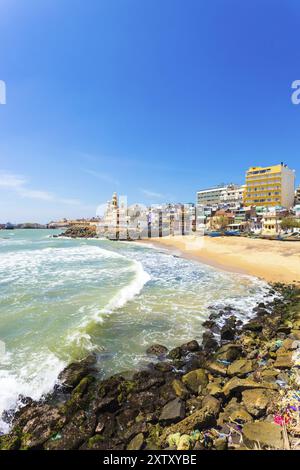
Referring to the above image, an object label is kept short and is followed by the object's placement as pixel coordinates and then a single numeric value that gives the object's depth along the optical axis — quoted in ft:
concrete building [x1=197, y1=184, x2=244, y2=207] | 345.39
